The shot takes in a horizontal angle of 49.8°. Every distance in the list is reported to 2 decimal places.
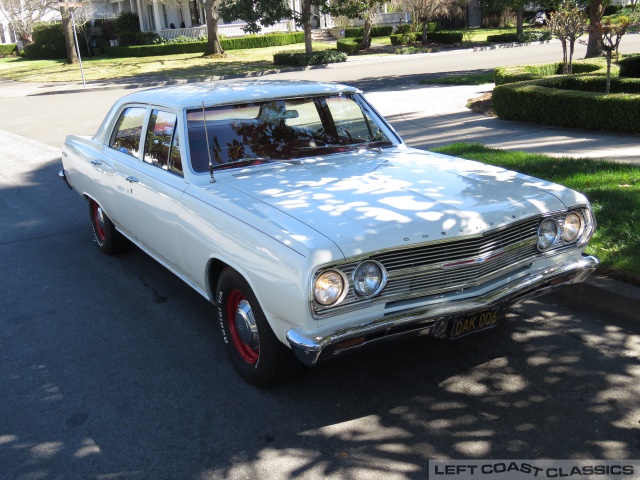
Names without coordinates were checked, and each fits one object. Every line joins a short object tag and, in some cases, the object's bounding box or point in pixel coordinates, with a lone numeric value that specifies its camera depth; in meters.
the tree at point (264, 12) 31.19
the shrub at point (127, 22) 50.06
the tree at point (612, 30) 13.98
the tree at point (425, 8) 39.09
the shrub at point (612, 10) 46.67
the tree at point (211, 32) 36.12
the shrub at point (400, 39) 40.62
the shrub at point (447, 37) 40.72
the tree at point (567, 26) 16.61
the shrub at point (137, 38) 47.25
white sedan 3.68
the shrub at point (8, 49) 54.84
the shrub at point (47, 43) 47.31
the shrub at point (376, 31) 47.75
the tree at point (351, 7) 31.19
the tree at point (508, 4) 34.06
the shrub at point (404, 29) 42.59
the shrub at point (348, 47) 37.22
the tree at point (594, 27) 17.70
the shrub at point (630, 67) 16.00
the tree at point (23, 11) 44.47
